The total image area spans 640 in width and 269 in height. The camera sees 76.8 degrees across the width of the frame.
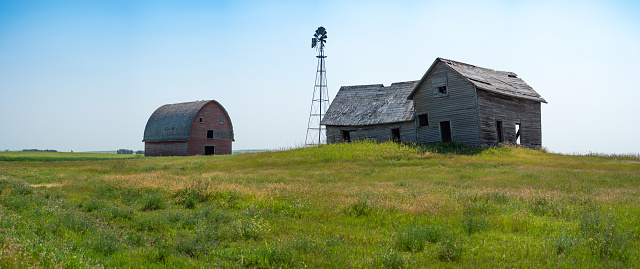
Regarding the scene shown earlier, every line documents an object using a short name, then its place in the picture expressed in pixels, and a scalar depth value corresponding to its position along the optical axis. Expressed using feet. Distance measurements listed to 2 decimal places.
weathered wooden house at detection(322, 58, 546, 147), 108.06
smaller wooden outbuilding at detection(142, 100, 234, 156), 170.60
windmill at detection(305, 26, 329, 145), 156.76
